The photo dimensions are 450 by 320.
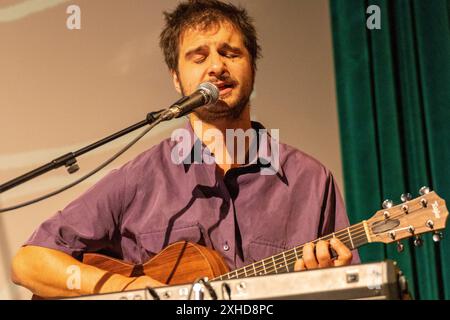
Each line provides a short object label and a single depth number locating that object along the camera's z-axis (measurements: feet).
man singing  12.72
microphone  11.61
